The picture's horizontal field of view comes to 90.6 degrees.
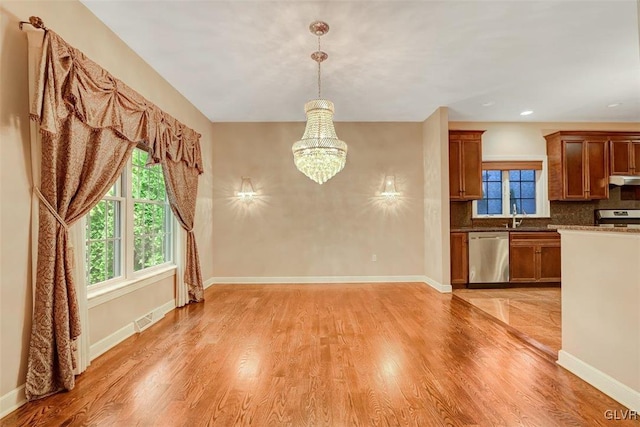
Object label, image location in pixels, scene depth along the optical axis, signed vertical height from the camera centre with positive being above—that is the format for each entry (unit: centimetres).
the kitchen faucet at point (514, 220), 567 -5
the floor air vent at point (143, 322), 329 -110
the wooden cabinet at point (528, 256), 527 -65
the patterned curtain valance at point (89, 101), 203 +93
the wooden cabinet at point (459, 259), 527 -69
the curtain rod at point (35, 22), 202 +127
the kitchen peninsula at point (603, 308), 193 -62
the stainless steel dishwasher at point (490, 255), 524 -62
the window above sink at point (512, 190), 584 +51
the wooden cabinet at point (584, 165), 548 +90
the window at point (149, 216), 358 +4
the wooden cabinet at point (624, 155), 549 +107
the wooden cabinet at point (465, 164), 542 +92
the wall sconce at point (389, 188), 562 +53
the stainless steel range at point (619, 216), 568 +1
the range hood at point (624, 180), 536 +63
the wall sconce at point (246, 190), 561 +51
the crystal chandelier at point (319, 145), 312 +73
